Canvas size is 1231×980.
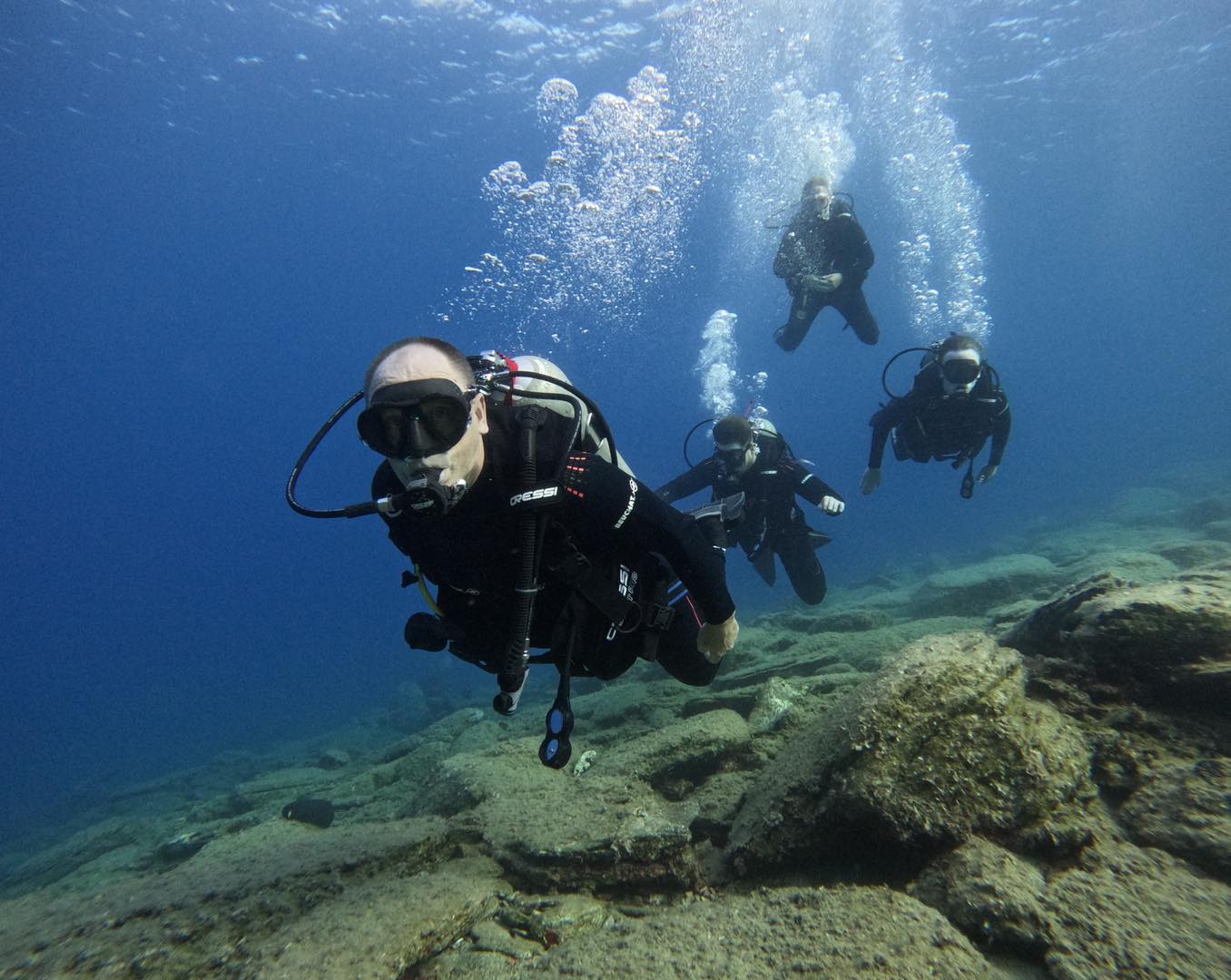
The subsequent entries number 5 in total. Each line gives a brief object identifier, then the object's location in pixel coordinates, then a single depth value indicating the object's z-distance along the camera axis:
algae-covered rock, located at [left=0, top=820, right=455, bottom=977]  2.17
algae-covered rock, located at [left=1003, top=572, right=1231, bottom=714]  2.67
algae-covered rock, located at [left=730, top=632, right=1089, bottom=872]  2.20
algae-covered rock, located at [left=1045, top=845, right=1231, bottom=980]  1.64
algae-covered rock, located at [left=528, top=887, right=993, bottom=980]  1.69
